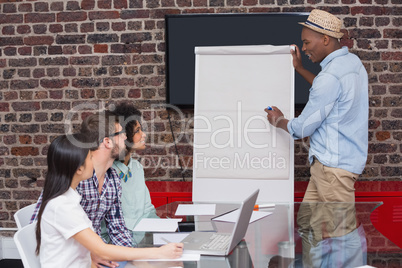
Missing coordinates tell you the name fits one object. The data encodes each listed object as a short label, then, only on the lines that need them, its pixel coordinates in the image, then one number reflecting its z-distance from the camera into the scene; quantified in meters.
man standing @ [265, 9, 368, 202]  2.56
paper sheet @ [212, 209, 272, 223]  2.15
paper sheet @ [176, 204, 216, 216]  2.28
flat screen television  3.28
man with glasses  2.01
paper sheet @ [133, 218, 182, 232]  1.97
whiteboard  2.95
